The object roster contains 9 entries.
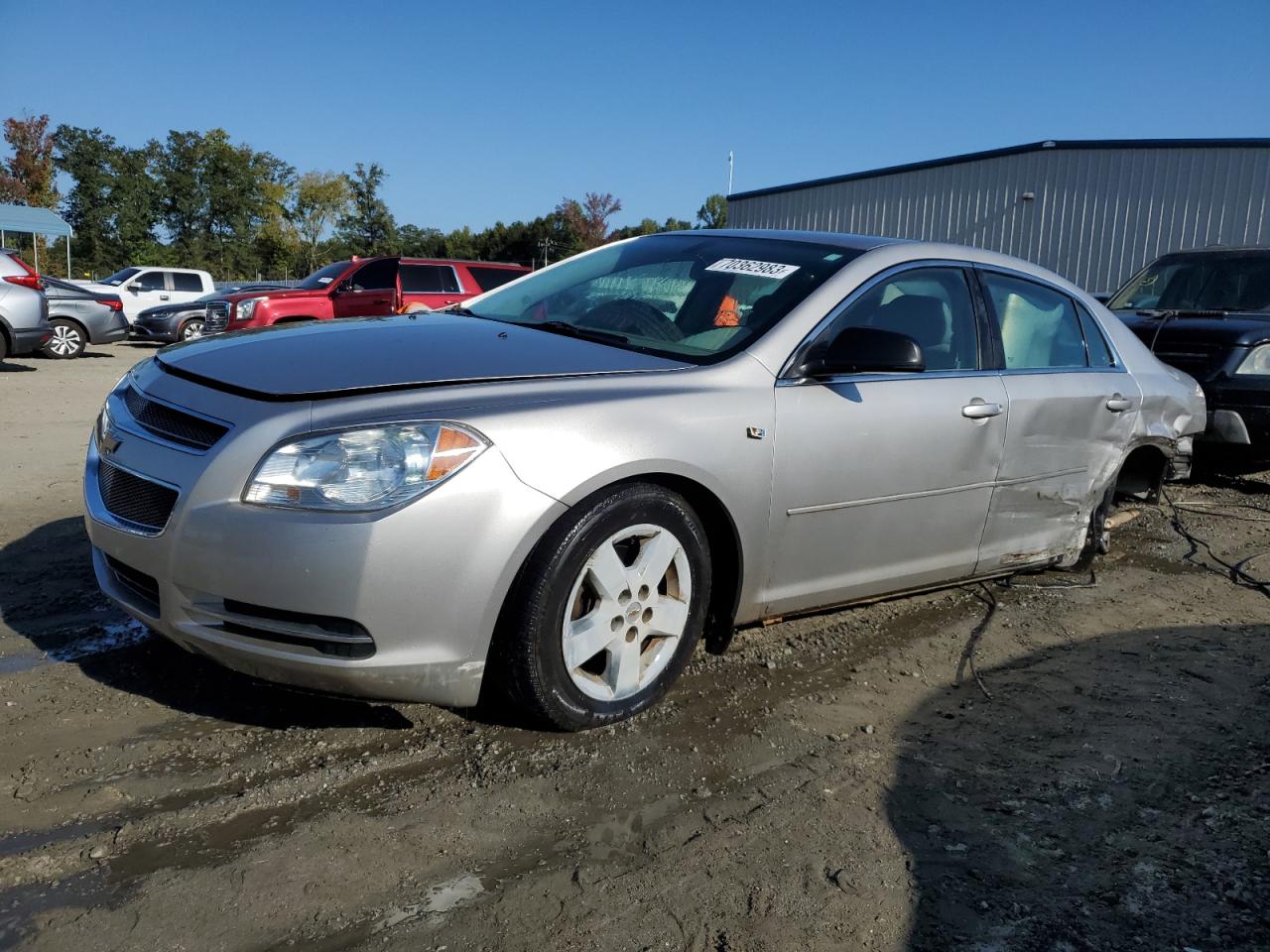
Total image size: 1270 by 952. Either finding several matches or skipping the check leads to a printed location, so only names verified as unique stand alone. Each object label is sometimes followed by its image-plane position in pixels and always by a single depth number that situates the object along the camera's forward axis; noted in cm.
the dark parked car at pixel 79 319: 1573
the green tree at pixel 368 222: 5562
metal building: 1848
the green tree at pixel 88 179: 5084
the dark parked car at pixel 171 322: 1952
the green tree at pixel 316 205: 5391
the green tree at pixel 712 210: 6800
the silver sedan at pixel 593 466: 257
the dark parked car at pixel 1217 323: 673
